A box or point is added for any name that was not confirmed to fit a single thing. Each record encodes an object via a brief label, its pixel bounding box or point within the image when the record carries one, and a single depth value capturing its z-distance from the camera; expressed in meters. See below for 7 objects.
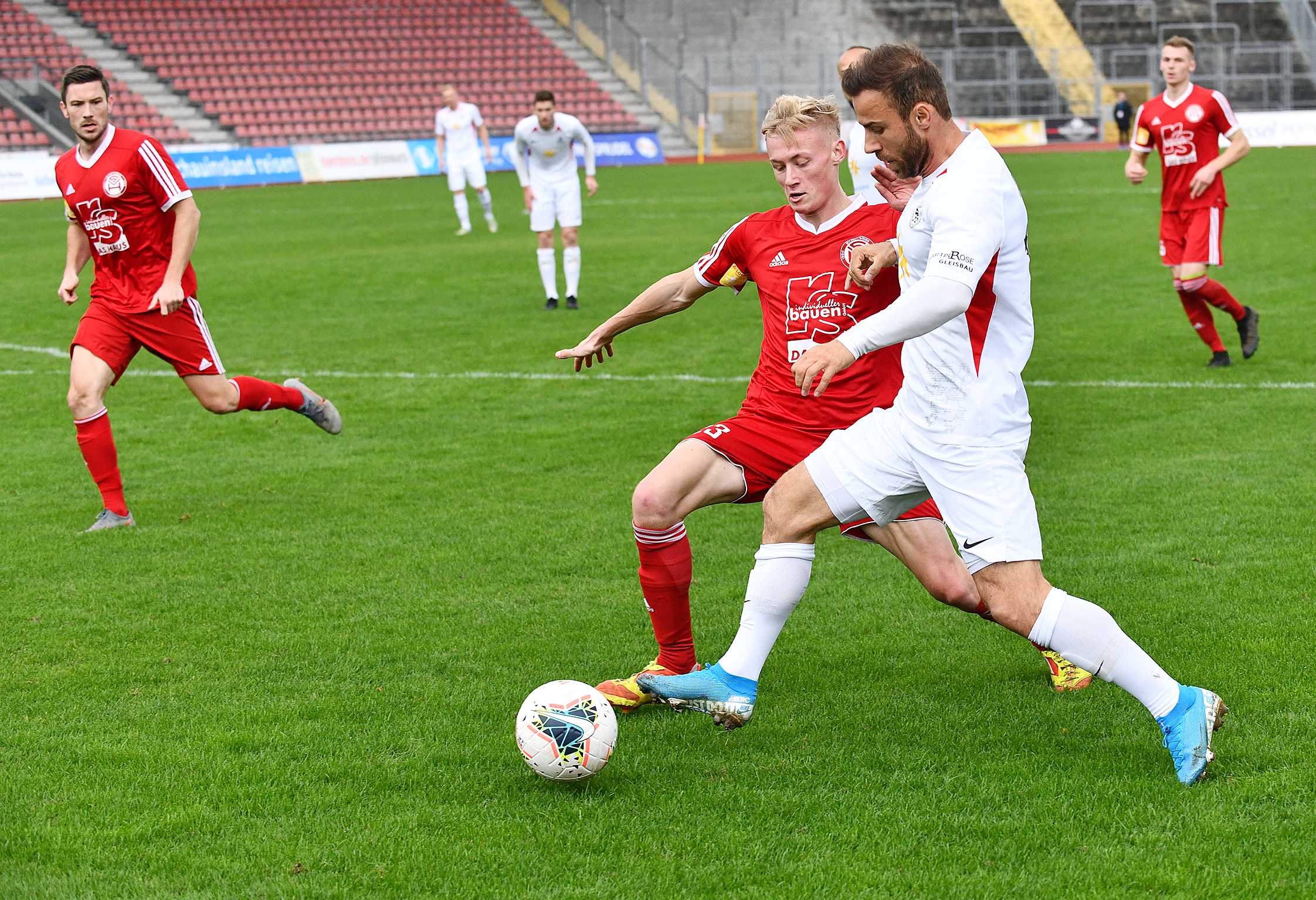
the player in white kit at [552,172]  28.44
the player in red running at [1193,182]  19.42
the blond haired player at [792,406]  8.69
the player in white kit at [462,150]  43.69
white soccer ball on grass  7.50
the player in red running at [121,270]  13.59
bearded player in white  6.77
